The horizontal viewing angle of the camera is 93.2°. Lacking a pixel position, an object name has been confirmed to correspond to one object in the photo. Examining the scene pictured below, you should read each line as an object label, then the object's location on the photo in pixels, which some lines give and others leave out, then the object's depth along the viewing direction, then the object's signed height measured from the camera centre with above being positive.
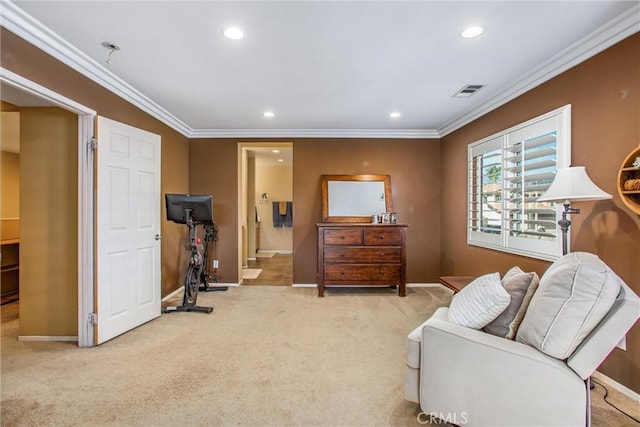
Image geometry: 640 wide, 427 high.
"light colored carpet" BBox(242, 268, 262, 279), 5.55 -1.15
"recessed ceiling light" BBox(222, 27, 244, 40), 2.09 +1.27
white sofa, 1.31 -0.69
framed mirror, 4.72 +0.26
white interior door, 2.73 -0.14
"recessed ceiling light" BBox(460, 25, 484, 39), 2.06 +1.26
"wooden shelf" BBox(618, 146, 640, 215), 1.86 +0.23
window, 2.56 +0.30
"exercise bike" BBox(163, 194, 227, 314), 3.63 -0.08
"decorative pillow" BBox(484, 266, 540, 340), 1.58 -0.50
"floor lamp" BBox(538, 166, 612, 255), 1.95 +0.15
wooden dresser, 4.22 -0.58
